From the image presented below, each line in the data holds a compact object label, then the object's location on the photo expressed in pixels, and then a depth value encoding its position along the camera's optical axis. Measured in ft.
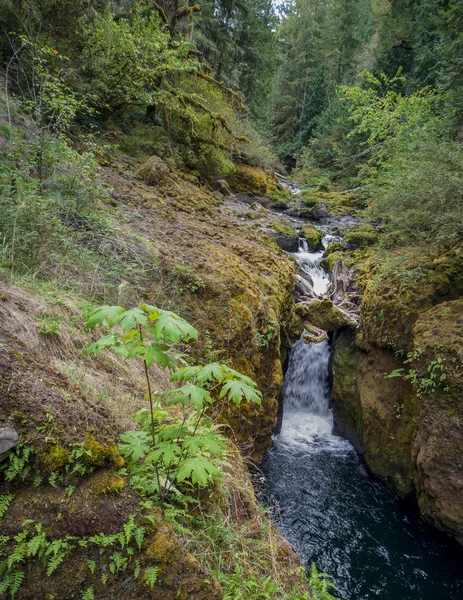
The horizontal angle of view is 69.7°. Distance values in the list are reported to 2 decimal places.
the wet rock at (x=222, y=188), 39.37
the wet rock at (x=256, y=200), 43.62
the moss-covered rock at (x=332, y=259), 32.45
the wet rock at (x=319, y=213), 47.32
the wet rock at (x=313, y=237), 37.45
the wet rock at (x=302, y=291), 27.53
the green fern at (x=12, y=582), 4.54
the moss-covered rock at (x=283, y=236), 34.83
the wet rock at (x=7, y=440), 5.20
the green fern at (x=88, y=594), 4.78
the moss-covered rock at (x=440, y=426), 15.70
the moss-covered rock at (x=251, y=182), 44.60
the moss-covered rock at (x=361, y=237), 34.99
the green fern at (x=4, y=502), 4.95
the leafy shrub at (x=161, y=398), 5.15
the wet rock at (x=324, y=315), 25.21
